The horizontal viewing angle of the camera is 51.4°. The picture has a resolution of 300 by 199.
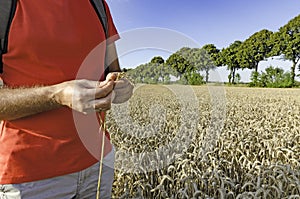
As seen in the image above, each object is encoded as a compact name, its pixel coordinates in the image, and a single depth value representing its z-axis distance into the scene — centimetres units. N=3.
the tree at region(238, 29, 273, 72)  6966
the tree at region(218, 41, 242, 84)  7506
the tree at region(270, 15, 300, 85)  5897
